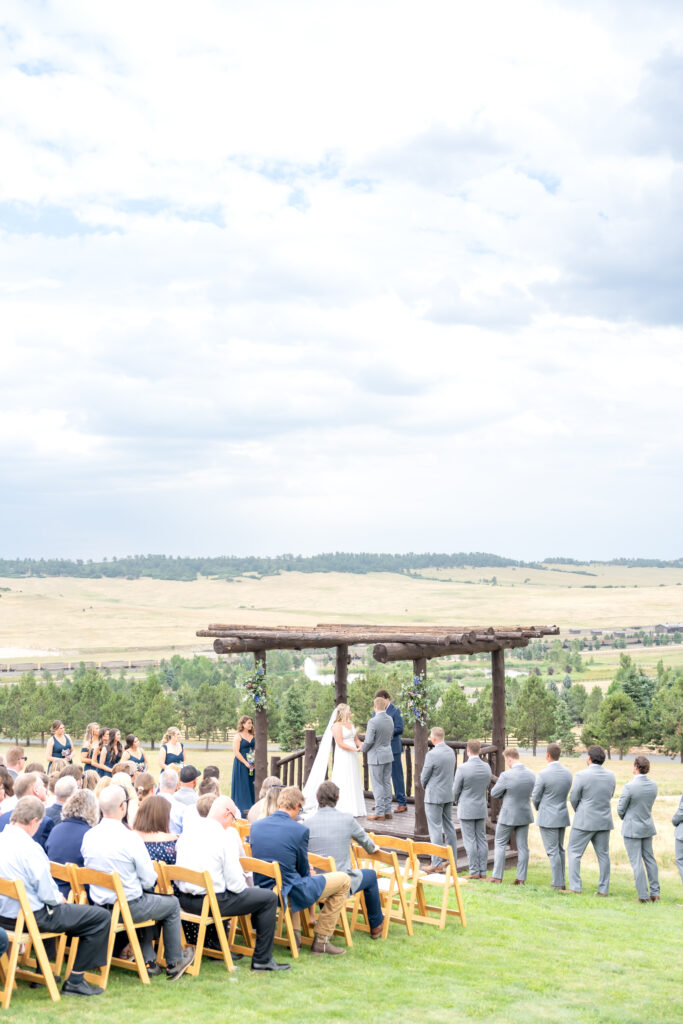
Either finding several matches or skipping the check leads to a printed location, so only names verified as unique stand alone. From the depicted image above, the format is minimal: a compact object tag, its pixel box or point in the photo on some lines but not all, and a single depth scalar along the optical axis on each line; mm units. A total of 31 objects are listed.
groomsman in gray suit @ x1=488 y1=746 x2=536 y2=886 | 12078
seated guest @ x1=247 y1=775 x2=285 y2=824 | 8405
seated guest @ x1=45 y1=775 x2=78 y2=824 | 8455
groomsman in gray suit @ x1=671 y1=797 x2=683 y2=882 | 11580
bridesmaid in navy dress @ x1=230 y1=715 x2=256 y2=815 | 15352
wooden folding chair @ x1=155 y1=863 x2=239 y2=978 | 7367
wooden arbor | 13344
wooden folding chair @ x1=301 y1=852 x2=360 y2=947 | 8461
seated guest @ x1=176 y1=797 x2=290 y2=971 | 7559
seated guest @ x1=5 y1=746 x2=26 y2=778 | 10656
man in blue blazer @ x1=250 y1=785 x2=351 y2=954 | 8031
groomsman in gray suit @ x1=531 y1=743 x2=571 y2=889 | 11758
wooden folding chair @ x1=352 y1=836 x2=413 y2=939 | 8906
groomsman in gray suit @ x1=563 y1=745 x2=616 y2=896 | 11539
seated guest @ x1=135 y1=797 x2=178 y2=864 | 7773
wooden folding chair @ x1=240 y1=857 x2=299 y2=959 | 7957
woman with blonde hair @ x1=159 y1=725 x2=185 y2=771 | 13289
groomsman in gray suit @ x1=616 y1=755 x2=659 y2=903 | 11281
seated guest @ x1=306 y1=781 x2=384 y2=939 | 8695
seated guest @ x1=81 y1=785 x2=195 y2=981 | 7184
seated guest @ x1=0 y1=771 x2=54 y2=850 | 8031
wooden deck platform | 13445
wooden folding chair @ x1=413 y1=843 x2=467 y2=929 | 9305
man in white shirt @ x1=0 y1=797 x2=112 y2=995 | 6727
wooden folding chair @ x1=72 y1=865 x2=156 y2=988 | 6941
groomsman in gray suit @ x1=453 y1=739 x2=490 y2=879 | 12055
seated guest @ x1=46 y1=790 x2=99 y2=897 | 7641
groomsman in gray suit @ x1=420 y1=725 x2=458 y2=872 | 12367
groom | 15016
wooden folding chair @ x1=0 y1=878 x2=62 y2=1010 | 6496
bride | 14844
